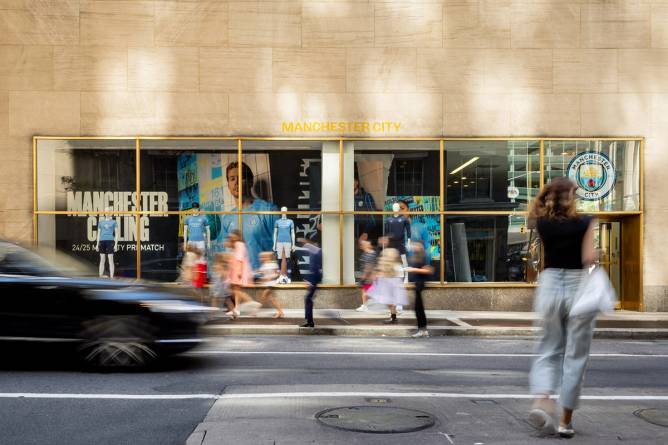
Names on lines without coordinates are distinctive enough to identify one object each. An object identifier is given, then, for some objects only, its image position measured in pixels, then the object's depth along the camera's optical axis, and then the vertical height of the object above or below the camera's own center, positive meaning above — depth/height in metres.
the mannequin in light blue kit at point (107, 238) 16.17 -0.39
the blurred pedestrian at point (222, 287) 13.52 -1.28
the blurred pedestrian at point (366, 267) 14.77 -1.02
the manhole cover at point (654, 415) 5.71 -1.65
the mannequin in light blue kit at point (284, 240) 16.36 -0.47
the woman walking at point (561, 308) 4.99 -0.64
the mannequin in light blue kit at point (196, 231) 16.25 -0.25
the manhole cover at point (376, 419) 5.39 -1.59
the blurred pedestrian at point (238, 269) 13.37 -0.92
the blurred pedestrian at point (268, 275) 13.89 -1.08
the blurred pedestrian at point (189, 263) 13.91 -0.84
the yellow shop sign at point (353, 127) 16.09 +2.10
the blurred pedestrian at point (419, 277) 11.76 -0.96
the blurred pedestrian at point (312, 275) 12.54 -0.99
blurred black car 7.64 -1.03
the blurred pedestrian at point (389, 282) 12.78 -1.14
